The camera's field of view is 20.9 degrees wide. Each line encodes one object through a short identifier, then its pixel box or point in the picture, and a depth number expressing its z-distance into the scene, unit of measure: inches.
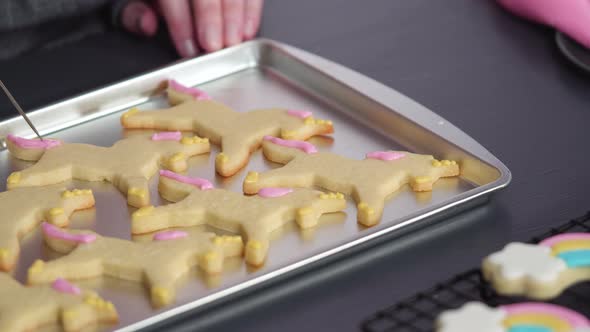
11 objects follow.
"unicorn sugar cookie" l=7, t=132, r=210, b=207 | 32.7
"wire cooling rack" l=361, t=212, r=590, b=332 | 27.1
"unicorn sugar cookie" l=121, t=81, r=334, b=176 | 33.7
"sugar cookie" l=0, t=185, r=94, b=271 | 31.1
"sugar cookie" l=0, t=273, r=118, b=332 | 28.3
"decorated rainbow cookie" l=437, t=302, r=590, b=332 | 26.5
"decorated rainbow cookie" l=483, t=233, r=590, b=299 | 27.6
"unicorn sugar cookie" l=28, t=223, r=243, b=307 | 29.4
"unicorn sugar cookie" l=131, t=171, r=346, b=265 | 30.8
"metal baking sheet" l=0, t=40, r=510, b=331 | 29.6
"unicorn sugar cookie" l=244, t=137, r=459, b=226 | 31.8
